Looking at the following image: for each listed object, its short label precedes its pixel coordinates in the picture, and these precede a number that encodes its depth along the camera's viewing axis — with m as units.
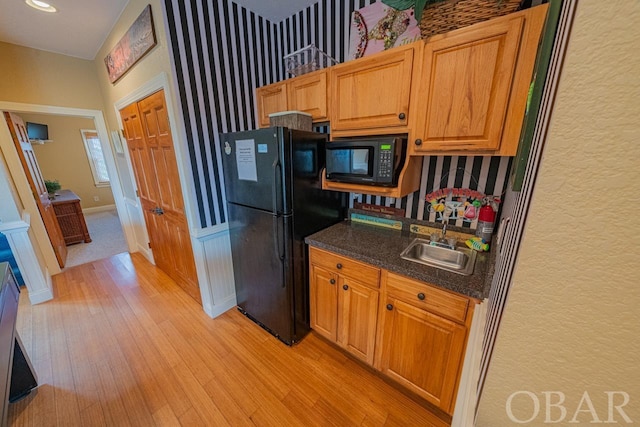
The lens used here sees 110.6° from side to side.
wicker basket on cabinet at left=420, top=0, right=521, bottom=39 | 0.98
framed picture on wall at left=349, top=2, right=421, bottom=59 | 1.44
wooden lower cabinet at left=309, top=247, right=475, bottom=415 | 1.13
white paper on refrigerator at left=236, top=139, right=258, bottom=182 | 1.55
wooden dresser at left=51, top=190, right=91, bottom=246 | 3.64
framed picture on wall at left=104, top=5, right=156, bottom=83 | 1.67
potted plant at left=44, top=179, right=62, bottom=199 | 4.10
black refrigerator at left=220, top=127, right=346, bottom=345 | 1.48
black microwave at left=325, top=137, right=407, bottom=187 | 1.32
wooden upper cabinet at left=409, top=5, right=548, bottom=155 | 0.95
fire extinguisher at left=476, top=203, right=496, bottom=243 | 1.34
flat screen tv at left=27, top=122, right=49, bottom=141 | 4.39
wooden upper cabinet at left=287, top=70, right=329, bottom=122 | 1.59
